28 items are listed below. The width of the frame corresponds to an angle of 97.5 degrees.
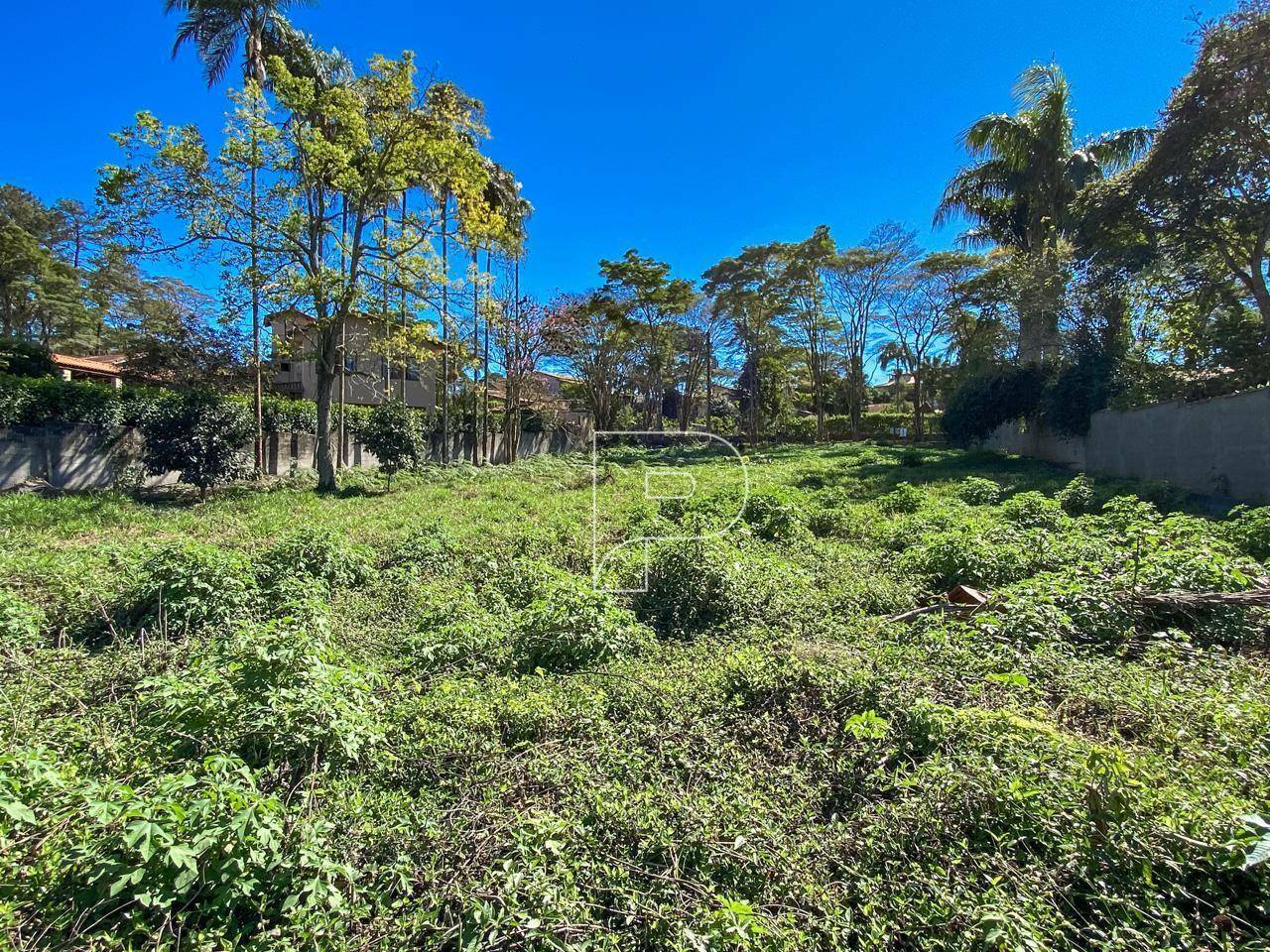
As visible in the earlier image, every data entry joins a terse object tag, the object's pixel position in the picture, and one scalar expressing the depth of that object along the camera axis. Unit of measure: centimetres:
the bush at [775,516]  696
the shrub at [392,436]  1367
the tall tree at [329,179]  1059
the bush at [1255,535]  482
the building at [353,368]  1285
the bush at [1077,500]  798
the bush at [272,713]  244
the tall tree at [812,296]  2445
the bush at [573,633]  373
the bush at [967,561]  488
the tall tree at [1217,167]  1035
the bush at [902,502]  854
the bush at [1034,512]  636
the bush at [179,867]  162
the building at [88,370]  1852
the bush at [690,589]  455
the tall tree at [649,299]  2530
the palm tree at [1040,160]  1625
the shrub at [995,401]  1655
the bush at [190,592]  421
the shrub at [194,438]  1071
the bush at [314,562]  501
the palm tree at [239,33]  1213
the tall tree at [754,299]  2506
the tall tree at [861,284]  2509
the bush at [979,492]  872
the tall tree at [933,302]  2475
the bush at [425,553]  598
